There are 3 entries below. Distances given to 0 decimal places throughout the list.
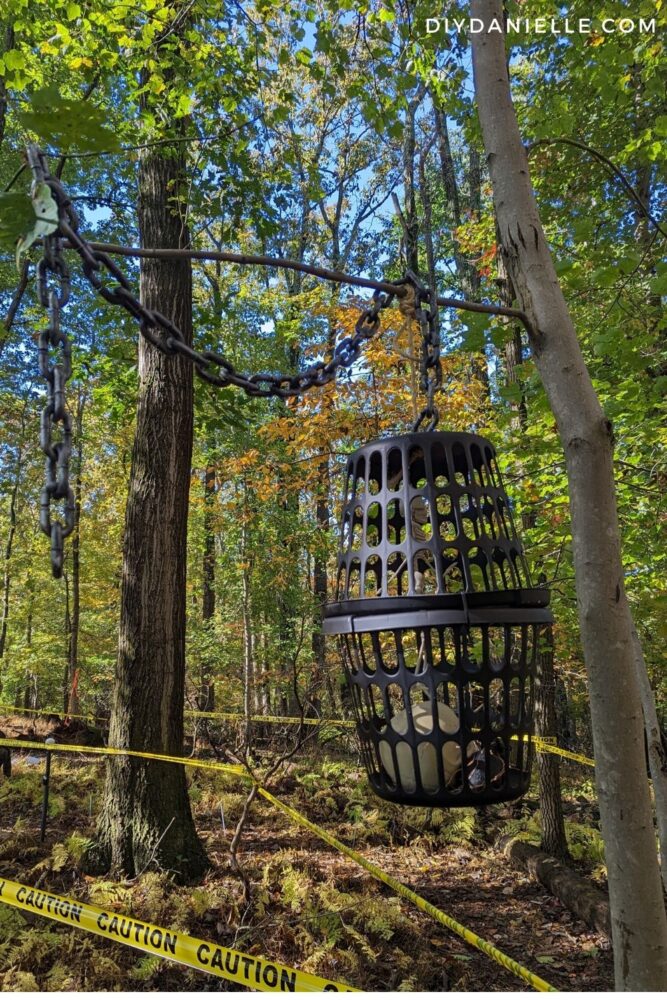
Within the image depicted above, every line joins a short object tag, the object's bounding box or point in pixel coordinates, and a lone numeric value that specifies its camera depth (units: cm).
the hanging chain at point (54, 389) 74
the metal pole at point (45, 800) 458
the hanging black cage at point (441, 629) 109
